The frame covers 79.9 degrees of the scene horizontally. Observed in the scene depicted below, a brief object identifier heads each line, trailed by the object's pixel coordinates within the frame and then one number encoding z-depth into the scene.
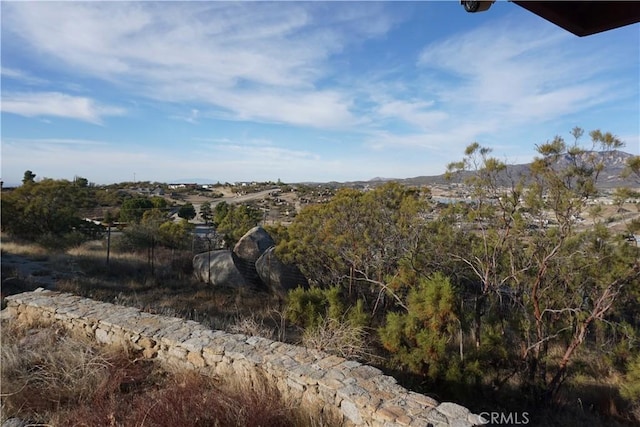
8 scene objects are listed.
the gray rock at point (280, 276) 11.20
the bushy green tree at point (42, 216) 17.08
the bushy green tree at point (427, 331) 4.97
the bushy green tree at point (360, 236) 8.43
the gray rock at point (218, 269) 12.15
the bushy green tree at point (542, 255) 5.42
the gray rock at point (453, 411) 3.01
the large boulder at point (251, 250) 12.45
